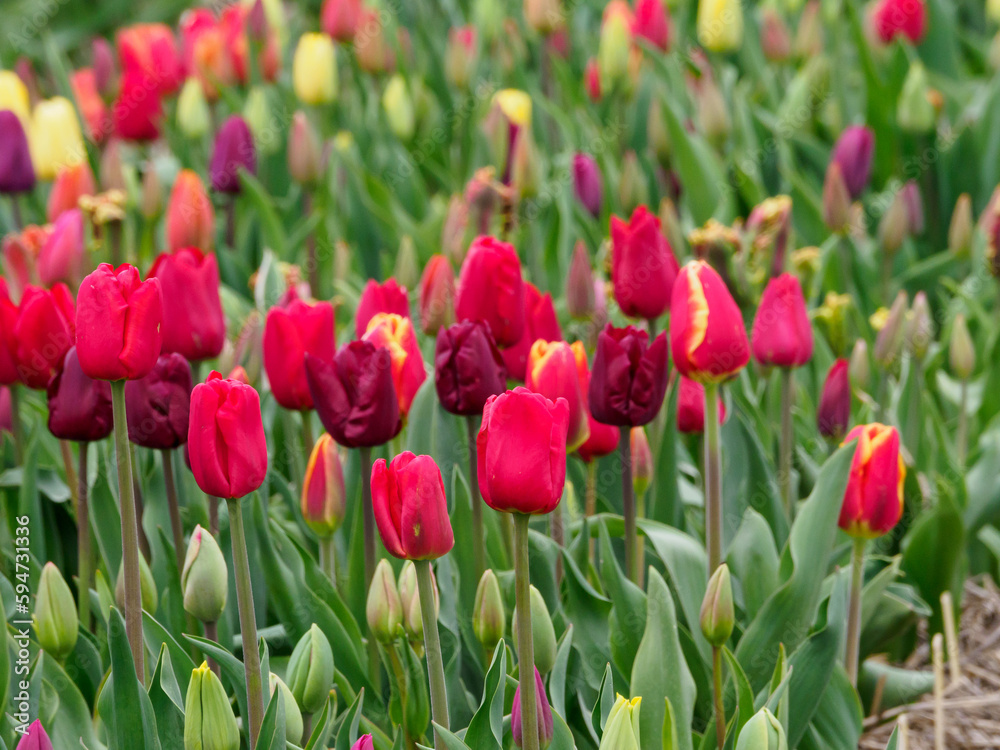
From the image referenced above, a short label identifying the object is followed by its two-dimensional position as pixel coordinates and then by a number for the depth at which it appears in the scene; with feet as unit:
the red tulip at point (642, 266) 6.38
